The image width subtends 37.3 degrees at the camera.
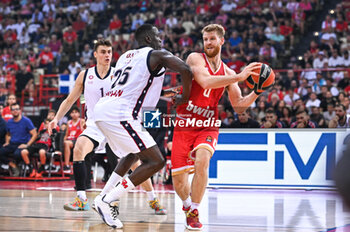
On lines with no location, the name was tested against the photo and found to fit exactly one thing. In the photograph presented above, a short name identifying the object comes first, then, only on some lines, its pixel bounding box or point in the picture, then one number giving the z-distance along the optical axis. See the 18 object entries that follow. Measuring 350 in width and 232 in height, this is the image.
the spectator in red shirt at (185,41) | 18.16
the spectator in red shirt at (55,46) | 21.38
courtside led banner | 9.55
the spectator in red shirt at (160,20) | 20.28
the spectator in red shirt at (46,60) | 20.48
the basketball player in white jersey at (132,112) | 5.08
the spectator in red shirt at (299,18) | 17.84
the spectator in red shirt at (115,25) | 21.38
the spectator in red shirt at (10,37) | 22.95
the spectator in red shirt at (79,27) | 22.48
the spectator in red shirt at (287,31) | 17.33
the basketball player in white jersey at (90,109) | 6.61
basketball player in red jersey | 5.36
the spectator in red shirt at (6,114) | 14.55
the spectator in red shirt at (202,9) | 19.81
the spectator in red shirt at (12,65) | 20.67
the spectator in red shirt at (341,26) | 16.33
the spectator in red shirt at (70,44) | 21.48
